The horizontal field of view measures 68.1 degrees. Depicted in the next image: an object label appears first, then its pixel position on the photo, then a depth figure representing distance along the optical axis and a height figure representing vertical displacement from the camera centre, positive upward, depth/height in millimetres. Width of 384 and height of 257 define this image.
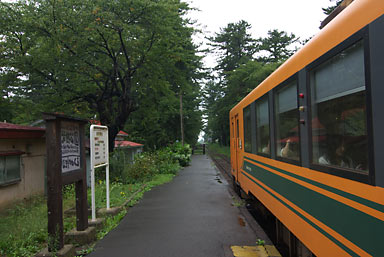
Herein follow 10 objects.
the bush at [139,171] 11766 -1472
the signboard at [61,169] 4188 -475
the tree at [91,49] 10367 +3783
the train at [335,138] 1829 -38
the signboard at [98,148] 5879 -214
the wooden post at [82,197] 4930 -1046
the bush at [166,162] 15867 -1557
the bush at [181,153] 21094 -1320
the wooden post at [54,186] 4152 -683
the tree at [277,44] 32125 +10388
